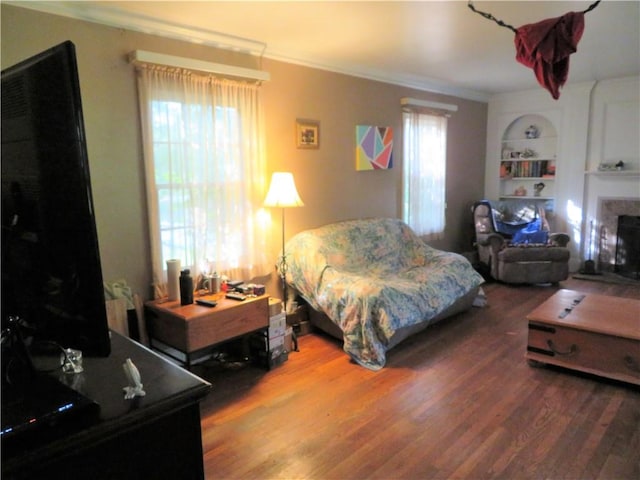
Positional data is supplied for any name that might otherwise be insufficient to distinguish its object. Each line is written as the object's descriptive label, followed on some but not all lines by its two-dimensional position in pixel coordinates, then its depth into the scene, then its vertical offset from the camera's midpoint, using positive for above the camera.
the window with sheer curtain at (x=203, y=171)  2.98 +0.06
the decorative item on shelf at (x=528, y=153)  6.21 +0.27
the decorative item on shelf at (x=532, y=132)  6.15 +0.56
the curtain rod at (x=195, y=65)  2.82 +0.79
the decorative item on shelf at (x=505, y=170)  6.34 +0.05
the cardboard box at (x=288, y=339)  3.33 -1.23
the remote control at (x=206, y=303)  2.88 -0.79
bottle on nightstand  2.89 -0.70
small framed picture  3.89 +0.39
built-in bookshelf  6.06 +0.19
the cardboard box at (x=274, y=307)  3.17 -0.92
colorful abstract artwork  4.47 +0.29
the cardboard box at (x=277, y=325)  3.15 -1.05
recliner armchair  5.13 -0.84
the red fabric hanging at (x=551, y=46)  2.24 +0.66
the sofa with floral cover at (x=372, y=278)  3.17 -0.85
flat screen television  0.77 -0.04
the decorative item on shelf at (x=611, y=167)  5.37 +0.05
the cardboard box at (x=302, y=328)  3.80 -1.28
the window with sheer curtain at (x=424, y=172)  5.03 +0.03
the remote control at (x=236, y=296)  3.00 -0.79
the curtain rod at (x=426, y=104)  4.85 +0.80
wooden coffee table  2.73 -1.06
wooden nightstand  2.71 -0.91
